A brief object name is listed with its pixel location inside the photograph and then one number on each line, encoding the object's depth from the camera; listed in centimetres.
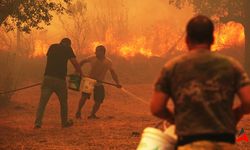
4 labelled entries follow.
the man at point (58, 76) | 1895
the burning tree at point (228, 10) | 4059
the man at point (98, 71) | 2314
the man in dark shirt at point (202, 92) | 563
